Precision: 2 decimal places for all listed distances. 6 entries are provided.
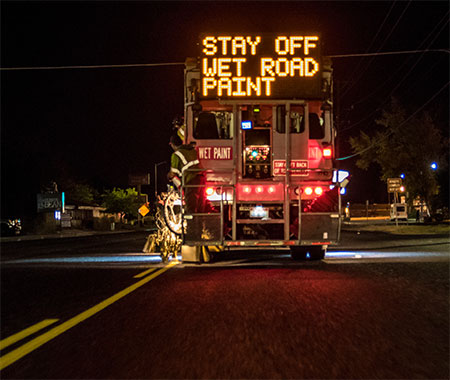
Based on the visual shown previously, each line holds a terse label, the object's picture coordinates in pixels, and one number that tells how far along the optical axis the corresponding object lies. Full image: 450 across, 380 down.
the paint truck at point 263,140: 10.88
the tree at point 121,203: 72.31
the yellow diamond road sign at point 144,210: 41.56
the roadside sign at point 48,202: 46.62
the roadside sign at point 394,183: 33.62
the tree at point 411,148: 36.25
